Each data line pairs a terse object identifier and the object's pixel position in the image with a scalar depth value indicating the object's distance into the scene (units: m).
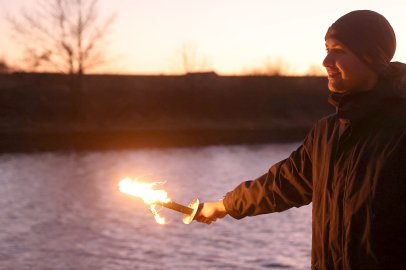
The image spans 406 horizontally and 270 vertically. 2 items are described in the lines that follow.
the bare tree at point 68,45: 39.69
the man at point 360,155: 2.28
